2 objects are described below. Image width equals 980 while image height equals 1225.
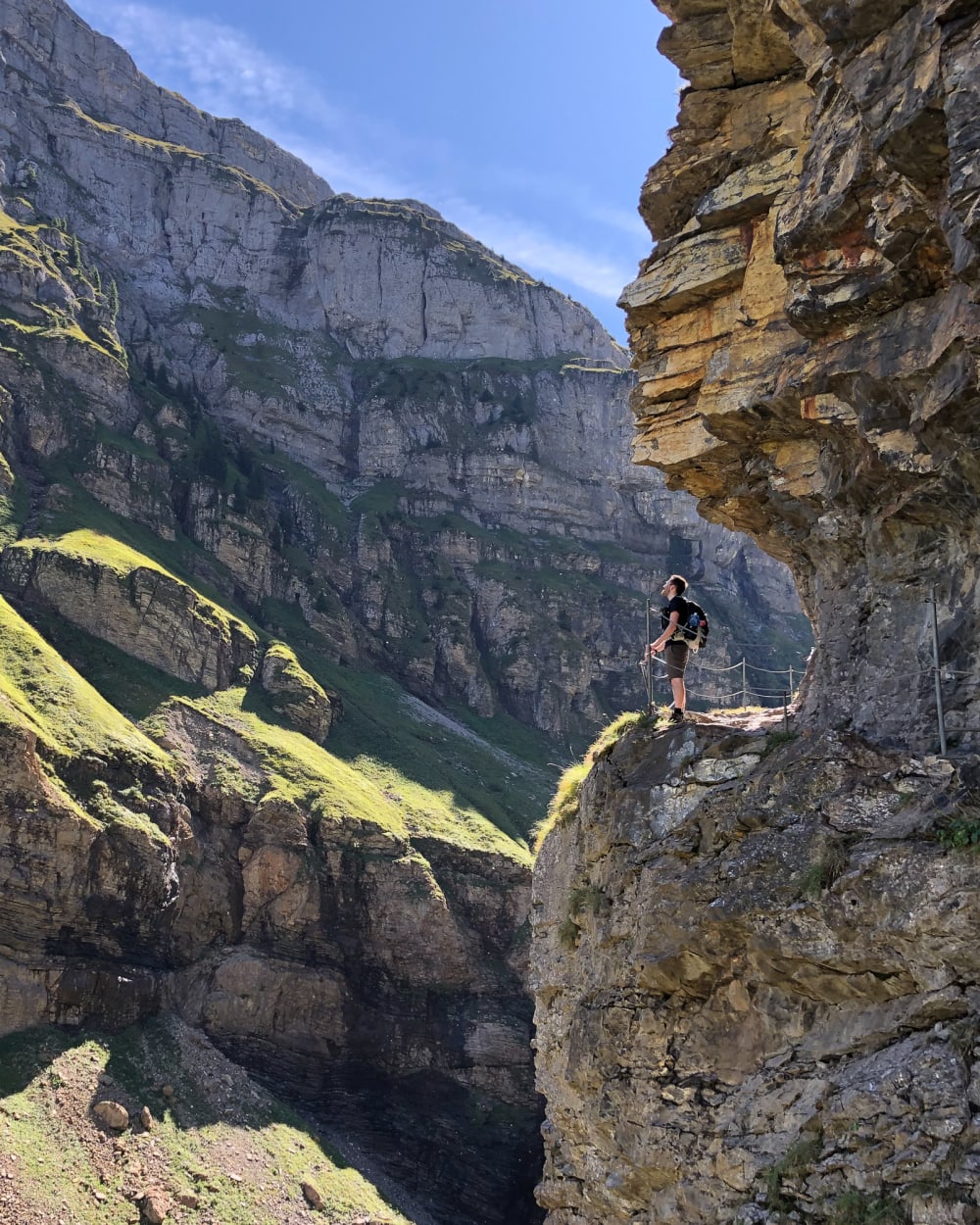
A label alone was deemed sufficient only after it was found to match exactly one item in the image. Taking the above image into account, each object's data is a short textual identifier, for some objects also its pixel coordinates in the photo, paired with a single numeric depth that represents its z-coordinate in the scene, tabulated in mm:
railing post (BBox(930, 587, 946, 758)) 12602
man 17656
